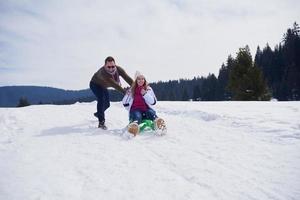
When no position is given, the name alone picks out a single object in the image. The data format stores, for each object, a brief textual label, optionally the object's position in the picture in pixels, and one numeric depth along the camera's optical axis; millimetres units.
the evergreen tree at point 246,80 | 33812
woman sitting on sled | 8086
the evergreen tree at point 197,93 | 89519
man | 8406
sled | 6905
